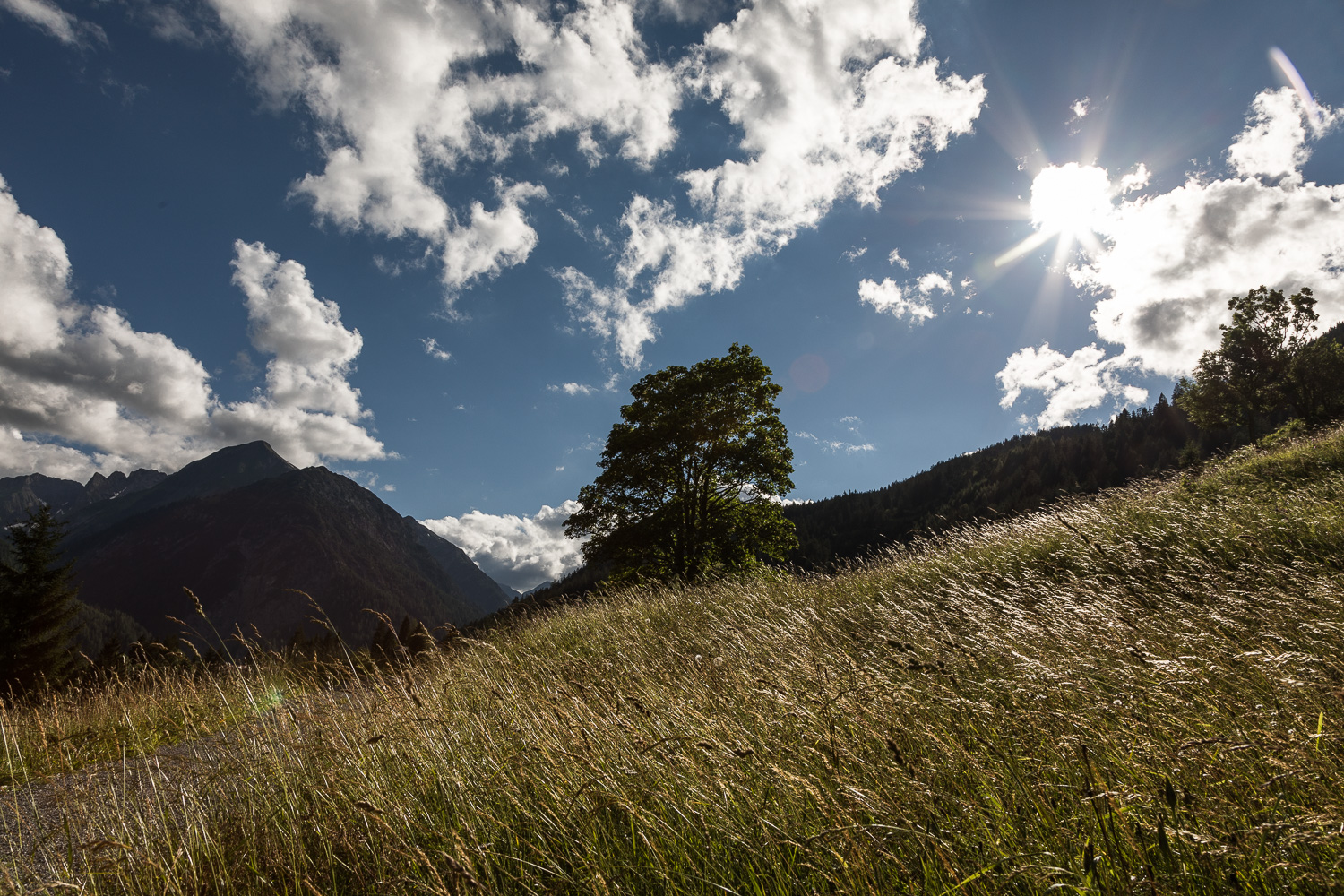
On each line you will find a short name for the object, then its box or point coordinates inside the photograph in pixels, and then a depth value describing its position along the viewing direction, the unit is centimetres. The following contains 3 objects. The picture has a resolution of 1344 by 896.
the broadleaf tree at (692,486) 1933
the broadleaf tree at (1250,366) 3875
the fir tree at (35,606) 2288
